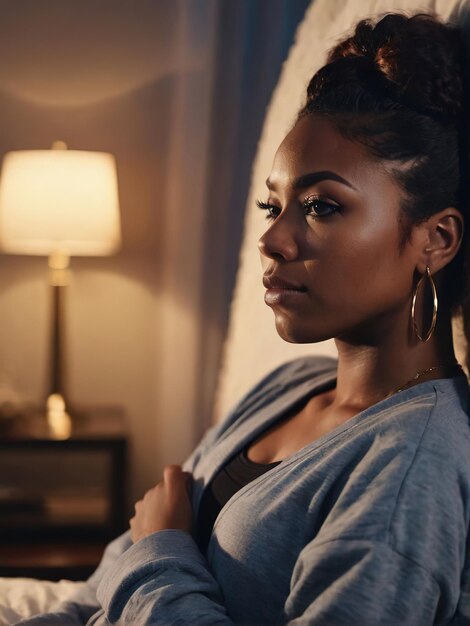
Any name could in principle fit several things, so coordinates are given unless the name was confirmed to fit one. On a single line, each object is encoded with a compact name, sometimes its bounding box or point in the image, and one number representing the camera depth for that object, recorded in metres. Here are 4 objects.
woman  0.80
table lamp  2.46
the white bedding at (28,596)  1.25
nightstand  2.28
